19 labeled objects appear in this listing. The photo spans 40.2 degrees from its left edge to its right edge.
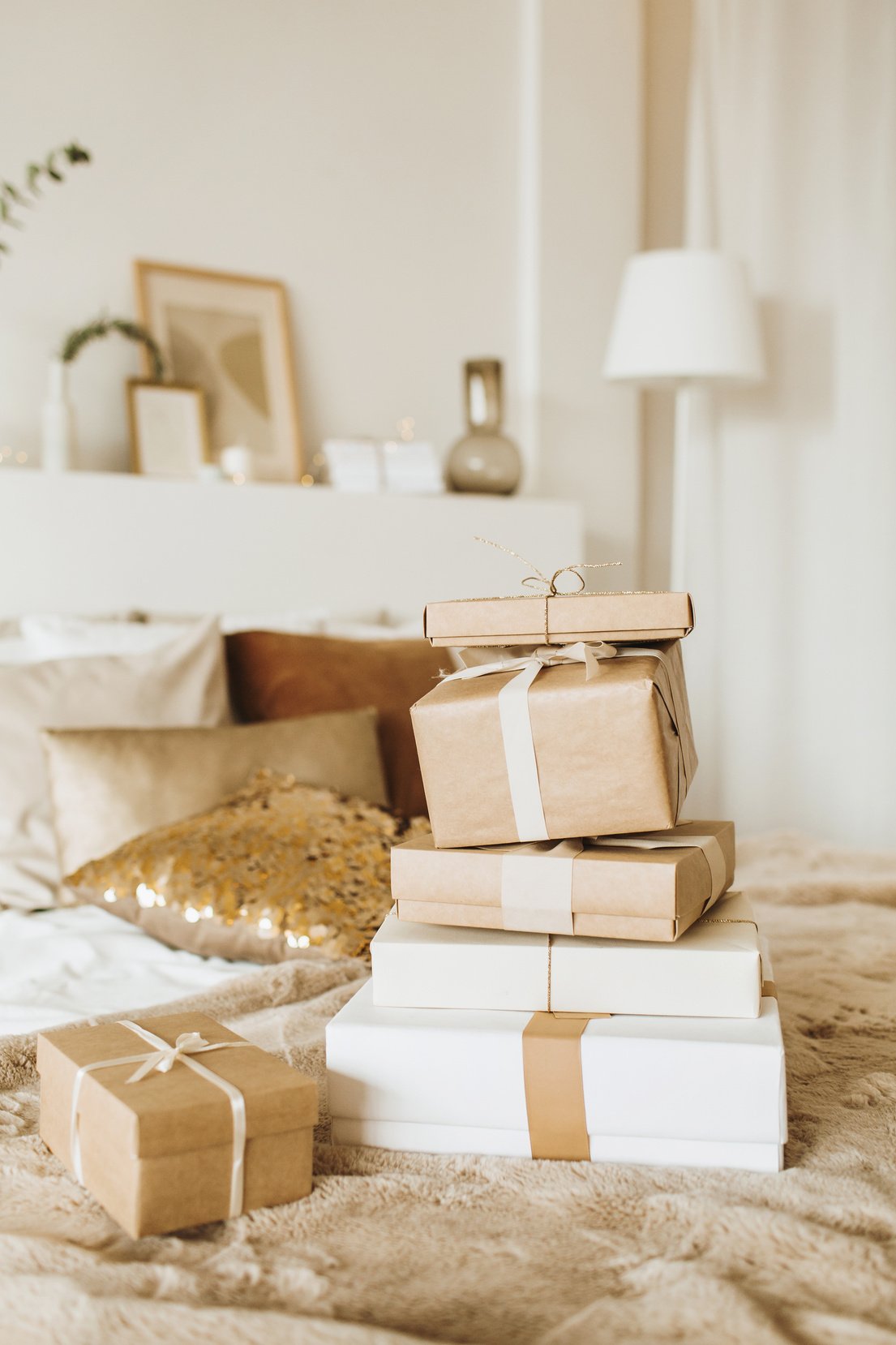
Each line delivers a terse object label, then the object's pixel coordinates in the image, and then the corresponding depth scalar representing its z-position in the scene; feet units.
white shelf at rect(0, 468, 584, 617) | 7.86
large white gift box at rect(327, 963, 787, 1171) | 2.78
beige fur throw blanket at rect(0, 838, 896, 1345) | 2.20
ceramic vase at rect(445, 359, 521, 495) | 9.88
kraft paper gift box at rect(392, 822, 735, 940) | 2.91
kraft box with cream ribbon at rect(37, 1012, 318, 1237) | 2.55
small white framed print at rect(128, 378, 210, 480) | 8.61
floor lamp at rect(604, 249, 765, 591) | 9.74
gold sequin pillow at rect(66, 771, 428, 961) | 4.77
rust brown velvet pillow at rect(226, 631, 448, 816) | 6.52
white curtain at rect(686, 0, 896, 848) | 10.25
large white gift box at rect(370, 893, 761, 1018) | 2.90
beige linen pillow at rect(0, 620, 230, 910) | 5.71
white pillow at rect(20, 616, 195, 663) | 6.87
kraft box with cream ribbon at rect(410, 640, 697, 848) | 2.97
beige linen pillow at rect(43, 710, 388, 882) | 5.48
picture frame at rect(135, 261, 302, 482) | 8.99
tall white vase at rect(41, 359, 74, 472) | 8.04
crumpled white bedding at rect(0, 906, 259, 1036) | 4.29
